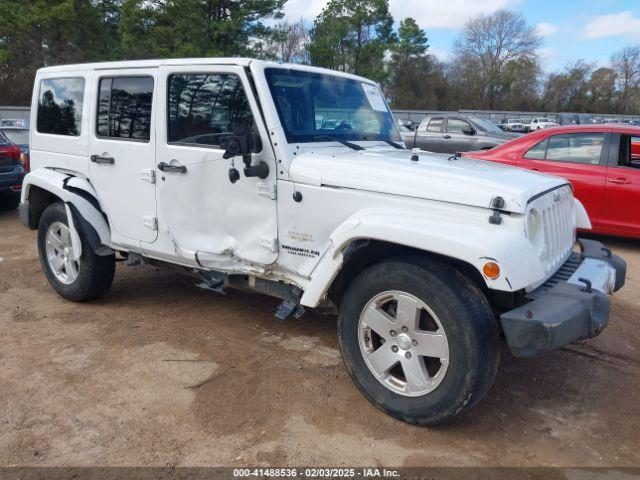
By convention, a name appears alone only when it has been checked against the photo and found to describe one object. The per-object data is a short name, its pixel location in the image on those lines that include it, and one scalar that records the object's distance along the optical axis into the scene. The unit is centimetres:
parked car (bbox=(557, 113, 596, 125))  3906
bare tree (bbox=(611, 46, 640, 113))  6077
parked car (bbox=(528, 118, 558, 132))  3920
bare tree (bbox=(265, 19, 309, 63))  3256
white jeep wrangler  296
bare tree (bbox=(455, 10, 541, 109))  6519
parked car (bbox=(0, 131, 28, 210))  959
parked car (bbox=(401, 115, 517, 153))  1435
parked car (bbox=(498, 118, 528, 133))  3615
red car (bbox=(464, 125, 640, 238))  701
